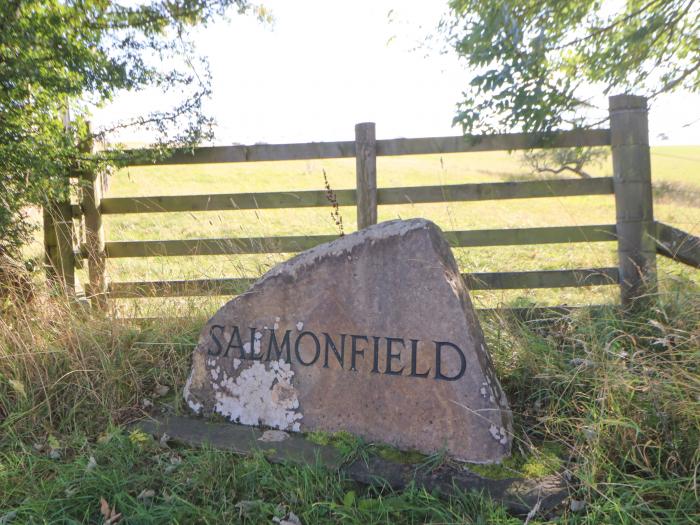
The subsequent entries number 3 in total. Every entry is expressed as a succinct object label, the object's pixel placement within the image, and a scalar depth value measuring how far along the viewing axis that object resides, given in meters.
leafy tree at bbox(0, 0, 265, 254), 4.93
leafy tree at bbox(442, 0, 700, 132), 5.11
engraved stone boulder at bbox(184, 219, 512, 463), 3.21
